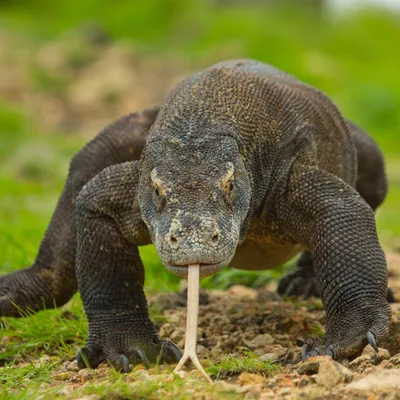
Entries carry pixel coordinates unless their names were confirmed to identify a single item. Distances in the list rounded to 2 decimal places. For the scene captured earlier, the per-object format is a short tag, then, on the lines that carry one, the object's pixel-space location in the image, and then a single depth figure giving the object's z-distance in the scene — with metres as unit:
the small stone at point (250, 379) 6.98
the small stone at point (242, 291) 12.02
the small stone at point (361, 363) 7.27
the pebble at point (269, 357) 7.89
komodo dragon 7.36
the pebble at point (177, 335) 9.40
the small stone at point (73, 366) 8.27
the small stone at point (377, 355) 7.49
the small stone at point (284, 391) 6.57
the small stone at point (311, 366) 7.08
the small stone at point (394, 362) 7.26
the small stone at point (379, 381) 6.48
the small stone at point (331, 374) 6.63
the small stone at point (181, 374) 6.95
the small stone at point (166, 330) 9.55
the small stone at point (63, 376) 7.92
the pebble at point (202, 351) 8.48
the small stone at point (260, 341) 8.94
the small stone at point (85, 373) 7.83
